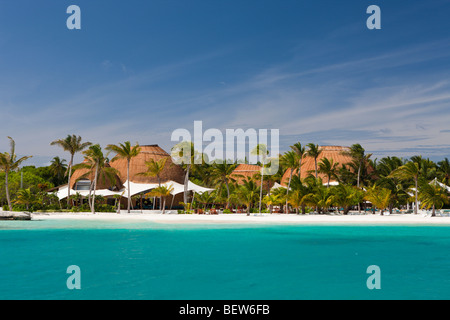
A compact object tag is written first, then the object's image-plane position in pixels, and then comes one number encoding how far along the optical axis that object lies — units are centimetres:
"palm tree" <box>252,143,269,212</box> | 4834
